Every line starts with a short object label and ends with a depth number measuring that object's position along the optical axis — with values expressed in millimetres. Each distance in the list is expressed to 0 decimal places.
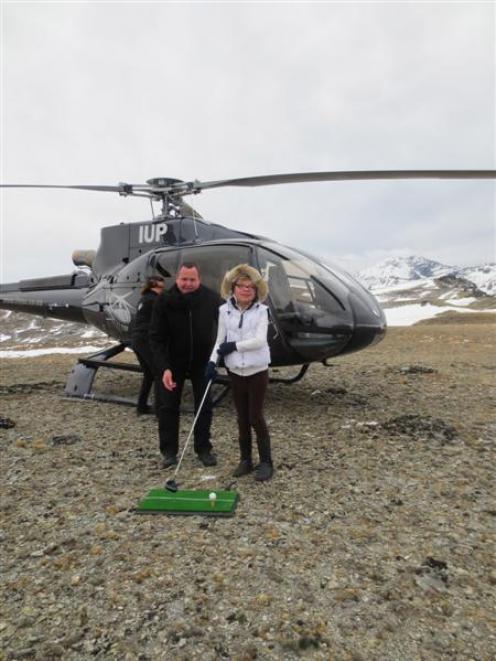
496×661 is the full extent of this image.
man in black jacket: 4844
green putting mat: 3723
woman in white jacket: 4309
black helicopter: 6043
